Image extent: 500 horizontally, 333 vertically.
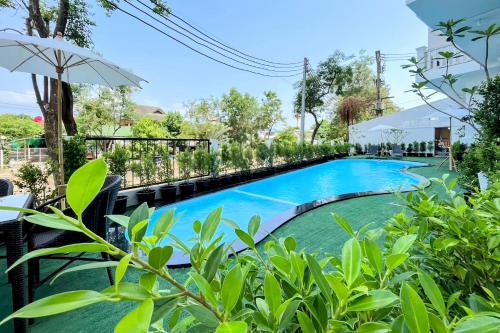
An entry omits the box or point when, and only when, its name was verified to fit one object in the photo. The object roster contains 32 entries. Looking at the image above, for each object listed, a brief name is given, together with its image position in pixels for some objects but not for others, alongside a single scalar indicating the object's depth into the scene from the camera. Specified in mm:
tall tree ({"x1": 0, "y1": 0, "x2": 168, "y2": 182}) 5668
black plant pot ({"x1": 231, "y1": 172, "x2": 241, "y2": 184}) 8547
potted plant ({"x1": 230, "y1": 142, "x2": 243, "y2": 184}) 8687
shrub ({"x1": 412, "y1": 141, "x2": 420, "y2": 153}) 18222
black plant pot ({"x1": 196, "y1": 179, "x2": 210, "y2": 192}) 7323
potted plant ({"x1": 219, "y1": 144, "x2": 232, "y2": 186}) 8352
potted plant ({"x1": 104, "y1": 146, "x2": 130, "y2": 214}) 5520
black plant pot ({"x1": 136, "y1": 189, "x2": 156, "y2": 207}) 5727
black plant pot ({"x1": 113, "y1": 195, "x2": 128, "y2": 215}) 4871
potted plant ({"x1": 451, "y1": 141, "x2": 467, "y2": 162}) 9375
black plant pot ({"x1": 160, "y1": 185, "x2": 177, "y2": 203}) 6406
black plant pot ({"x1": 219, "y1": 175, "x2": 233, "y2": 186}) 8076
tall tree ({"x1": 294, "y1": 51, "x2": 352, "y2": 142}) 21266
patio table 1729
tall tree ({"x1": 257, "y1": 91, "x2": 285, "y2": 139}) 24844
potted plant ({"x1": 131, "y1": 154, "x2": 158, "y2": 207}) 5811
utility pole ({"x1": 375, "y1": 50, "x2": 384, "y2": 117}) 21788
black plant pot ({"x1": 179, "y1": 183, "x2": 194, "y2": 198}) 6824
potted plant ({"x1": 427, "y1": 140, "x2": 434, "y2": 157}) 17531
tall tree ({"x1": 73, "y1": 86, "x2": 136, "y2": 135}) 22984
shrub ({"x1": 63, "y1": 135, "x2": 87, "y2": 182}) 4427
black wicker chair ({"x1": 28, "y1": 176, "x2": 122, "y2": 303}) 2047
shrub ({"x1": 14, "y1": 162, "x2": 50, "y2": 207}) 3934
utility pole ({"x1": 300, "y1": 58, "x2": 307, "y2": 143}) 17562
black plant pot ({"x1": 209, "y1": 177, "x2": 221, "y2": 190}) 7696
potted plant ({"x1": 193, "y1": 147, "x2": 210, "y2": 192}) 7355
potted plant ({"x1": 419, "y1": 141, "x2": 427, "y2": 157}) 17870
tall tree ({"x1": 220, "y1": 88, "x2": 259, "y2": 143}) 24469
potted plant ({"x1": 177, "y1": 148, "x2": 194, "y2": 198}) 6875
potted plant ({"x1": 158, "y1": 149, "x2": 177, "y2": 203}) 6426
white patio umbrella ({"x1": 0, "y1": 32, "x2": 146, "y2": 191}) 3385
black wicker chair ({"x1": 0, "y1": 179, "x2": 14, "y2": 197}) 2930
